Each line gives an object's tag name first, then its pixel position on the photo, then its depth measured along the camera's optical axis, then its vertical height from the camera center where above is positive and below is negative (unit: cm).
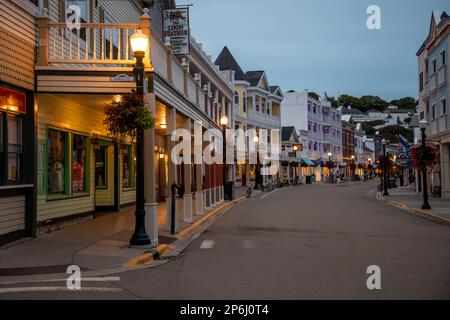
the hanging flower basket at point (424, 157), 2528 +62
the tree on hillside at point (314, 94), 9945 +1402
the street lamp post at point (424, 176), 2375 -24
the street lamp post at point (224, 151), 2770 +118
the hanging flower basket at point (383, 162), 3885 +68
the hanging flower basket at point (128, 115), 1184 +129
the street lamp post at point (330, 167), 7525 +76
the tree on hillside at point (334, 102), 16850 +2162
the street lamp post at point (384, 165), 3728 +43
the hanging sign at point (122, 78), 1251 +219
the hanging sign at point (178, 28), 2166 +575
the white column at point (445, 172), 3175 -11
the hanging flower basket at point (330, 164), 7925 +118
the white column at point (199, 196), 2209 -83
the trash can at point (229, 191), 3181 -94
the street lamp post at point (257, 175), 4894 -10
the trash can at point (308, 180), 7225 -92
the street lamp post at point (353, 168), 8875 +62
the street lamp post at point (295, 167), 6515 +79
